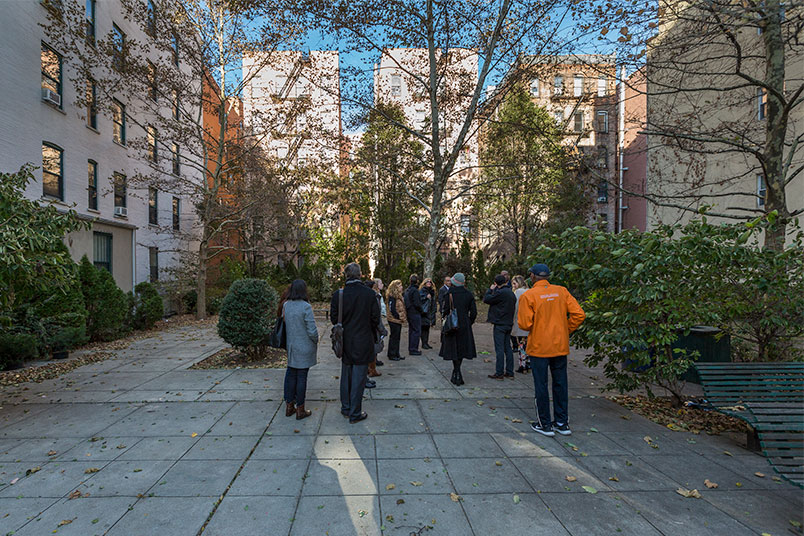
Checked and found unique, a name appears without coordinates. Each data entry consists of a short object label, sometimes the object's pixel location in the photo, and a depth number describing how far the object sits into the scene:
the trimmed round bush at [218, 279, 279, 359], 8.02
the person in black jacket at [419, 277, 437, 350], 9.59
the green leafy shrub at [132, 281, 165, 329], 14.39
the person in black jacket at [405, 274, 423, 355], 9.57
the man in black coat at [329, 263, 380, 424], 5.14
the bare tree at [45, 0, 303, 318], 14.57
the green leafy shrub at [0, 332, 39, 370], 7.98
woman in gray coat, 5.19
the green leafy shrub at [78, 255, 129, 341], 11.16
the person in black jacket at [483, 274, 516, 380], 7.32
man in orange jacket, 4.80
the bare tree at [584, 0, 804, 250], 6.01
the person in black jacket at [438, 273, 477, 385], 6.78
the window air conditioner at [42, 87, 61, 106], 13.02
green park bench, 3.76
